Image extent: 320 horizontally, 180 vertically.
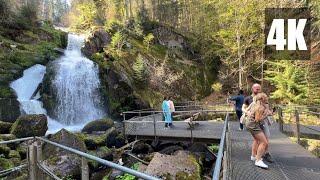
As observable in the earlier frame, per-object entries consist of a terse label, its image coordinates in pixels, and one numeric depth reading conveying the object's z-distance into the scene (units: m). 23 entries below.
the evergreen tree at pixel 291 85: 16.70
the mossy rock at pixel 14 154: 7.44
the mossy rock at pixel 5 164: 6.06
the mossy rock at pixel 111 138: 10.41
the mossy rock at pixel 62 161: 6.37
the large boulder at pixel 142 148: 9.89
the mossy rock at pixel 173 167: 5.41
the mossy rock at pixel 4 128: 10.58
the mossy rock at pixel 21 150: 8.12
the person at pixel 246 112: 4.80
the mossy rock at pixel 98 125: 12.32
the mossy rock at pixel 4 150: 7.23
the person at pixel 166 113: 10.48
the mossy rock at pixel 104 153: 9.05
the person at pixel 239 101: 8.83
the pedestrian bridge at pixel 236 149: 3.19
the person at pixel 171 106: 10.71
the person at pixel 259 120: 4.61
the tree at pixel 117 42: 20.93
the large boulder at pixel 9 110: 13.38
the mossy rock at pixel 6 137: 8.32
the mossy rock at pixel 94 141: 9.84
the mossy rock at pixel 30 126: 9.95
